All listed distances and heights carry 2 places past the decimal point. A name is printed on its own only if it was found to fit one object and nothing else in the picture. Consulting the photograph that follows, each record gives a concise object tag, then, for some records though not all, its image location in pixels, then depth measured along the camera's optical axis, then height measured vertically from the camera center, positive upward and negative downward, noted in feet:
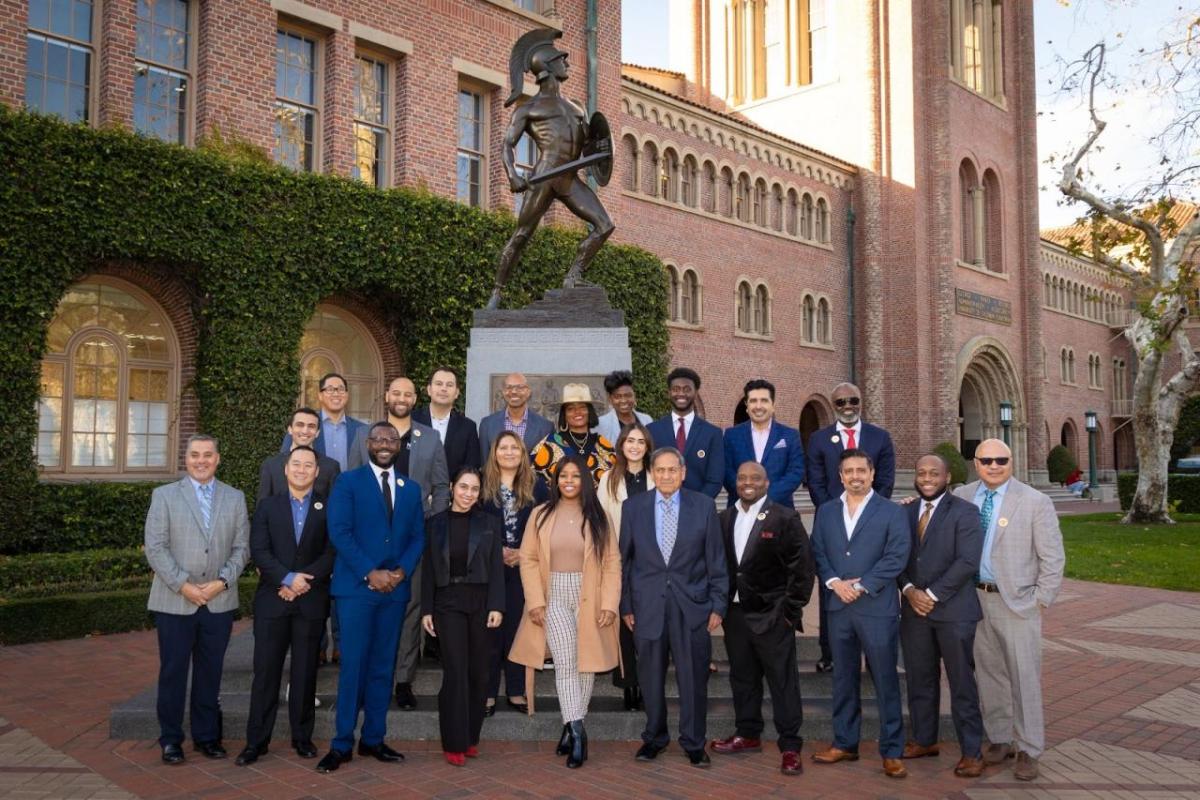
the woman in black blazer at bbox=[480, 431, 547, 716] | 18.63 -1.07
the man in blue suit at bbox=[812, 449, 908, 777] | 17.49 -2.61
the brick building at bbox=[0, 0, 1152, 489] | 44.45 +19.46
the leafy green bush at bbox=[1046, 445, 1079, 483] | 126.00 -1.53
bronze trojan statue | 27.07 +8.88
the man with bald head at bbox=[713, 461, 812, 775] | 17.67 -2.60
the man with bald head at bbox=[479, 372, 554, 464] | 21.53 +0.73
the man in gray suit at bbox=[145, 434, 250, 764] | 17.87 -2.54
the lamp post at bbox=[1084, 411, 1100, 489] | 110.52 +1.19
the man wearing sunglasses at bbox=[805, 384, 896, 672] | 20.95 +0.07
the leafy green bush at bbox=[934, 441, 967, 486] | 88.58 -0.72
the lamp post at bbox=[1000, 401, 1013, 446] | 99.86 +4.06
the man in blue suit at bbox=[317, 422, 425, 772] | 17.47 -2.23
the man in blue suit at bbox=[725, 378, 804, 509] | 21.30 +0.14
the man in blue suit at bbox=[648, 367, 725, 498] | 21.21 +0.29
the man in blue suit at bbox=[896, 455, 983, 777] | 17.42 -2.78
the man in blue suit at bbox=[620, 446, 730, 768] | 17.63 -2.51
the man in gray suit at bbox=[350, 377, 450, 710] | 19.88 -0.31
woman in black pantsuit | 17.58 -2.60
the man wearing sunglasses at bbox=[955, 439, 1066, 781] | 17.42 -2.75
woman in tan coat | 17.88 -2.49
